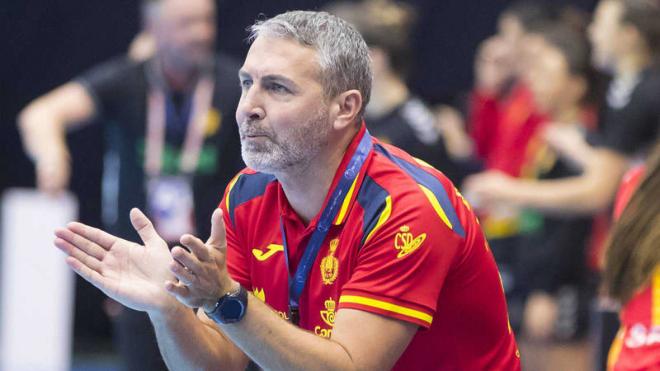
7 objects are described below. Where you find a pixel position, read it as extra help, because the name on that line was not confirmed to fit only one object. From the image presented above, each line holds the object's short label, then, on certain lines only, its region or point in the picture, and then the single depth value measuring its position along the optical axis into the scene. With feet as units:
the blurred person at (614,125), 33.91
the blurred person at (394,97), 35.68
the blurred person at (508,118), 41.83
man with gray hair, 18.58
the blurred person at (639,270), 20.76
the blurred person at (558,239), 39.63
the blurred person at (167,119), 34.94
